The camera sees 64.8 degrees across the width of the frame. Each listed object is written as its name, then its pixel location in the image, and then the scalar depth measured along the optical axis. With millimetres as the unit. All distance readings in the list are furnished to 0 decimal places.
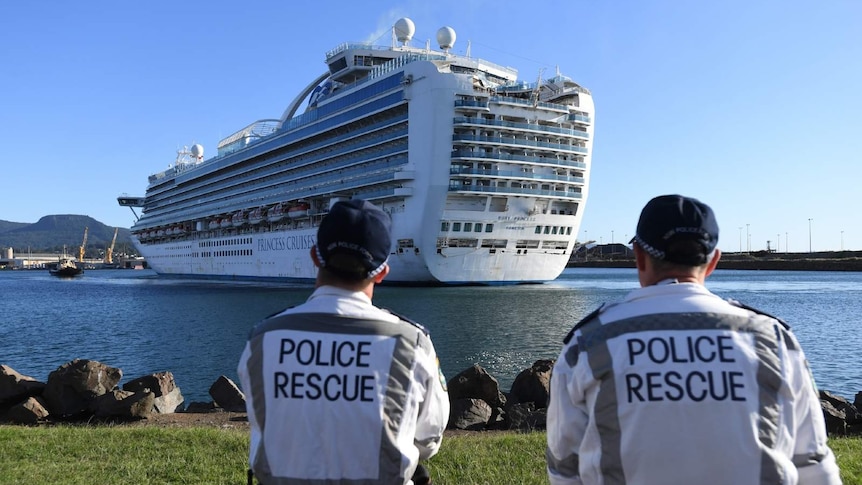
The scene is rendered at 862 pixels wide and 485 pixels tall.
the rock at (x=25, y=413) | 9773
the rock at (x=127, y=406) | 9609
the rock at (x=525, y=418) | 8883
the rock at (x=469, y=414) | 9133
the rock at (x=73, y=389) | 10453
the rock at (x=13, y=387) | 10395
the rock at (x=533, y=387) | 10625
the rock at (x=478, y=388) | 10406
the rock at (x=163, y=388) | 10891
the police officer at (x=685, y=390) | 2312
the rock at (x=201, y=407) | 11467
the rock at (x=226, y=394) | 11242
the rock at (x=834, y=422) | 8422
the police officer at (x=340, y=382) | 2553
